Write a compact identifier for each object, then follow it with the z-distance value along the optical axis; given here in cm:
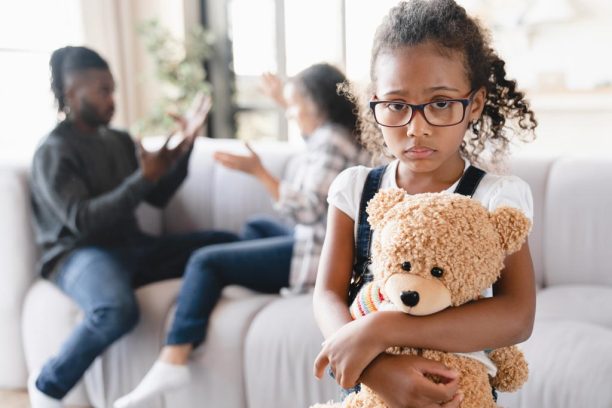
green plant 408
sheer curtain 397
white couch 158
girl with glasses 83
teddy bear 79
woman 190
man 194
